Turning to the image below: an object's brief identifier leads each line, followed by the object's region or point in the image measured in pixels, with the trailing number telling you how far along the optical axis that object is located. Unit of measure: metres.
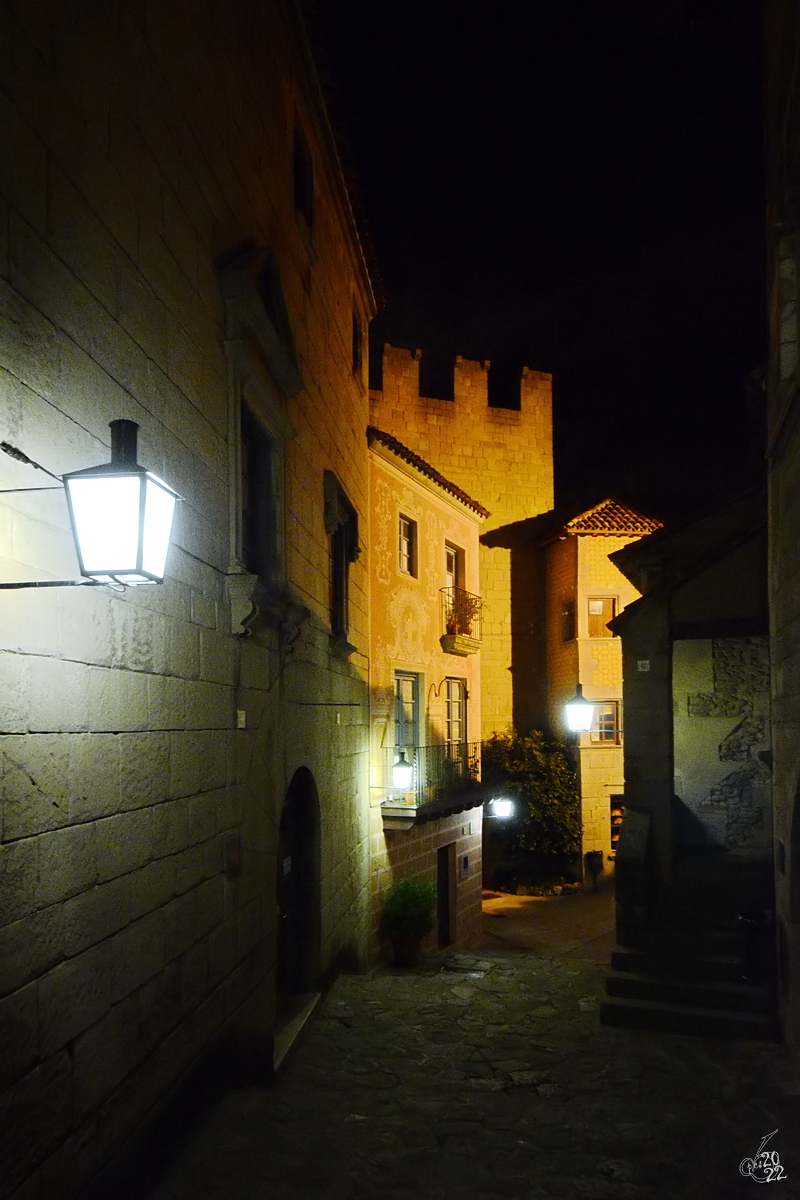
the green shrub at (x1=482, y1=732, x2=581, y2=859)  21.67
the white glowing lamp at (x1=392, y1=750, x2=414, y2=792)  13.46
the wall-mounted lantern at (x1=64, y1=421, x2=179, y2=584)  3.23
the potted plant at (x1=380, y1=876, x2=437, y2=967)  12.30
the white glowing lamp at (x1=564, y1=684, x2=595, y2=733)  13.91
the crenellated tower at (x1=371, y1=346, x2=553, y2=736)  22.78
